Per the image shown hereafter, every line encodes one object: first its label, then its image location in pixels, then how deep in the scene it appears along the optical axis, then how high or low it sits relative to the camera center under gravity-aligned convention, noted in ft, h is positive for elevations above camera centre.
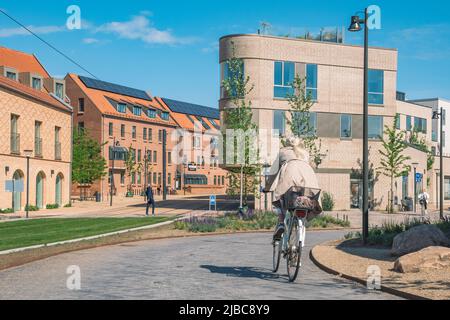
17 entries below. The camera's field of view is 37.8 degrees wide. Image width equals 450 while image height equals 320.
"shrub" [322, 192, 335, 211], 138.72 -7.00
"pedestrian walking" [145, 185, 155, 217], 119.34 -5.11
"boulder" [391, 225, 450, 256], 43.75 -4.74
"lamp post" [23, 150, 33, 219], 123.63 +2.87
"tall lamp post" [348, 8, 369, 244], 54.39 +5.01
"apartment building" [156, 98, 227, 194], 309.83 +9.25
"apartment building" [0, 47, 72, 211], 128.57 +6.36
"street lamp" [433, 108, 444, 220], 108.44 -4.19
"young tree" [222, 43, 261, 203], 98.84 +6.19
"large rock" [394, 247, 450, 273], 35.04 -4.93
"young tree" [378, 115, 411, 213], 145.38 +2.80
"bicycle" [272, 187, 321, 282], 32.09 -2.86
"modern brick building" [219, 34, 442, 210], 137.59 +16.40
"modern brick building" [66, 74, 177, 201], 254.06 +16.63
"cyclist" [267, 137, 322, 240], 32.91 -0.22
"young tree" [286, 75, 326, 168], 132.57 +10.21
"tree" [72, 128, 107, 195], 222.07 +2.35
